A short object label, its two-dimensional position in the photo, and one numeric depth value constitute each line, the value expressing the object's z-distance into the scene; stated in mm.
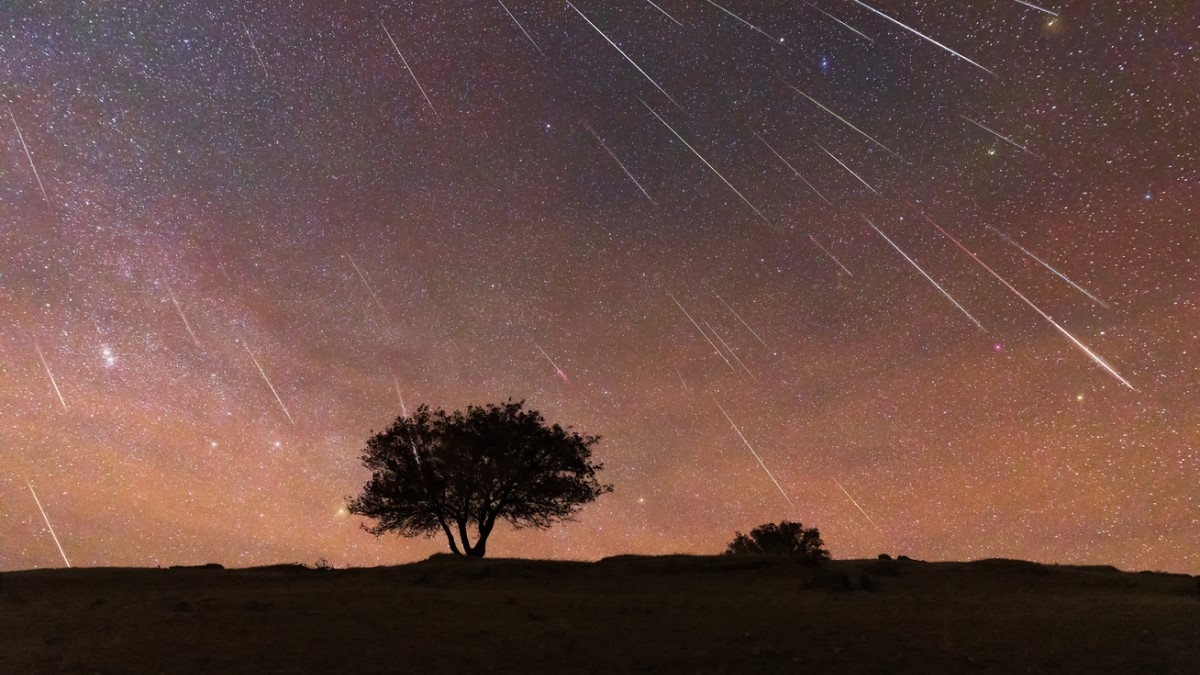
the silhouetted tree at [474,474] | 34250
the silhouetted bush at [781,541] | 51812
